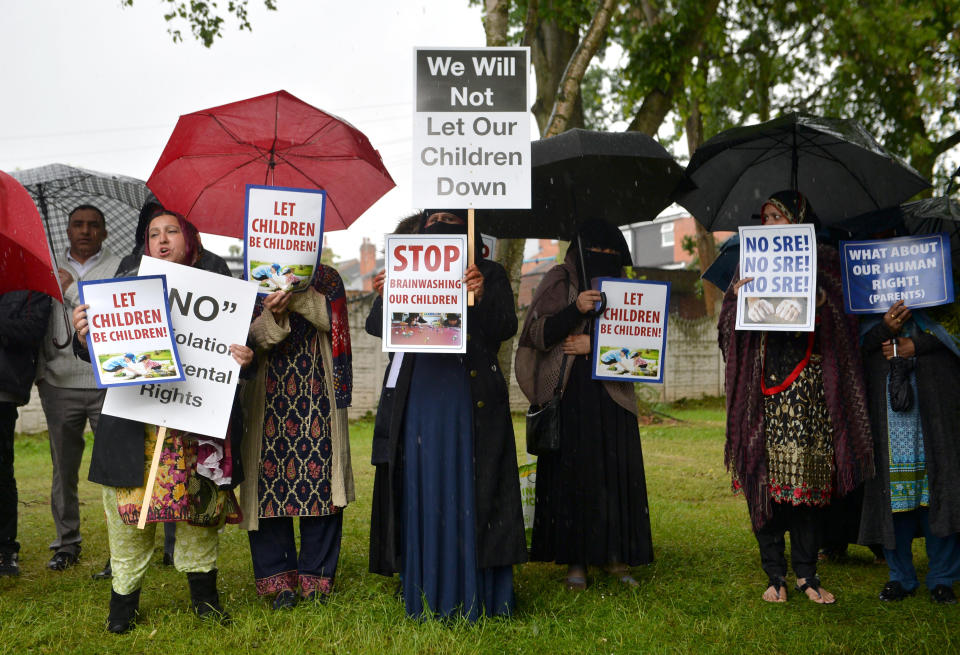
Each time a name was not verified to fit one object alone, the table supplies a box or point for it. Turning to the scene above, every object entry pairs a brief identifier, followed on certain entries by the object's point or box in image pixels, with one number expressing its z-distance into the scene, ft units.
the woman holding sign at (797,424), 15.96
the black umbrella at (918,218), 16.87
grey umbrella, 18.11
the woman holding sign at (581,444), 17.31
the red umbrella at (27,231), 13.16
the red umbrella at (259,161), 16.15
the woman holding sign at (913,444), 16.14
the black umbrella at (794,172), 16.67
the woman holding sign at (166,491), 14.17
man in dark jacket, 18.30
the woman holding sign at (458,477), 14.56
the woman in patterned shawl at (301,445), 15.64
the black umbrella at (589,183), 16.70
